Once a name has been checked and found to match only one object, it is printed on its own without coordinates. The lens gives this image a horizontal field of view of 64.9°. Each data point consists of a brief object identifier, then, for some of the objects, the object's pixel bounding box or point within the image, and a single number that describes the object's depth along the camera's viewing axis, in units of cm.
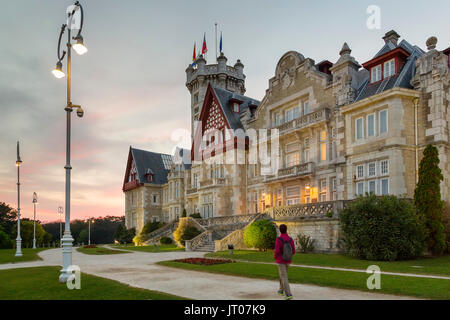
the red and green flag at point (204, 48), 6284
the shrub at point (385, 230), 1770
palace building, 2269
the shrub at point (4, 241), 4443
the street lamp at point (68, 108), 1201
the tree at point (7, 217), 7812
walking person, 919
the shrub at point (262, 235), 2536
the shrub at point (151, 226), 5188
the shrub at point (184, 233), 3416
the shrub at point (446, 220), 1955
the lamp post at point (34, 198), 4347
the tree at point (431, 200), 1876
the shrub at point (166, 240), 4097
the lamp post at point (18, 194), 2770
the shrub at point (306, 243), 2281
